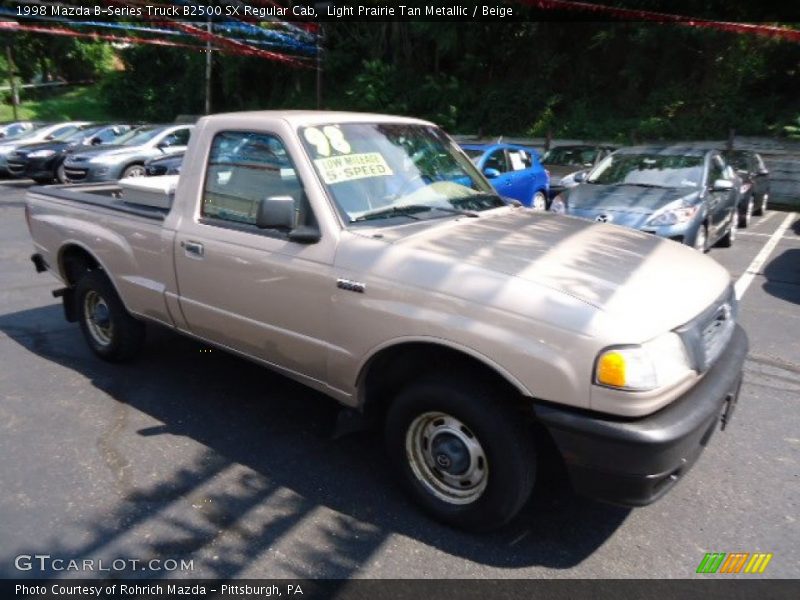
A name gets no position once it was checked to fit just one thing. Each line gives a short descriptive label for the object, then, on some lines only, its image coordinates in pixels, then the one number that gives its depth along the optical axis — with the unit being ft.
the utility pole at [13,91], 100.76
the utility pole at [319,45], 74.12
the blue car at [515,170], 33.50
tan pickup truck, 7.91
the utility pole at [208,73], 84.80
